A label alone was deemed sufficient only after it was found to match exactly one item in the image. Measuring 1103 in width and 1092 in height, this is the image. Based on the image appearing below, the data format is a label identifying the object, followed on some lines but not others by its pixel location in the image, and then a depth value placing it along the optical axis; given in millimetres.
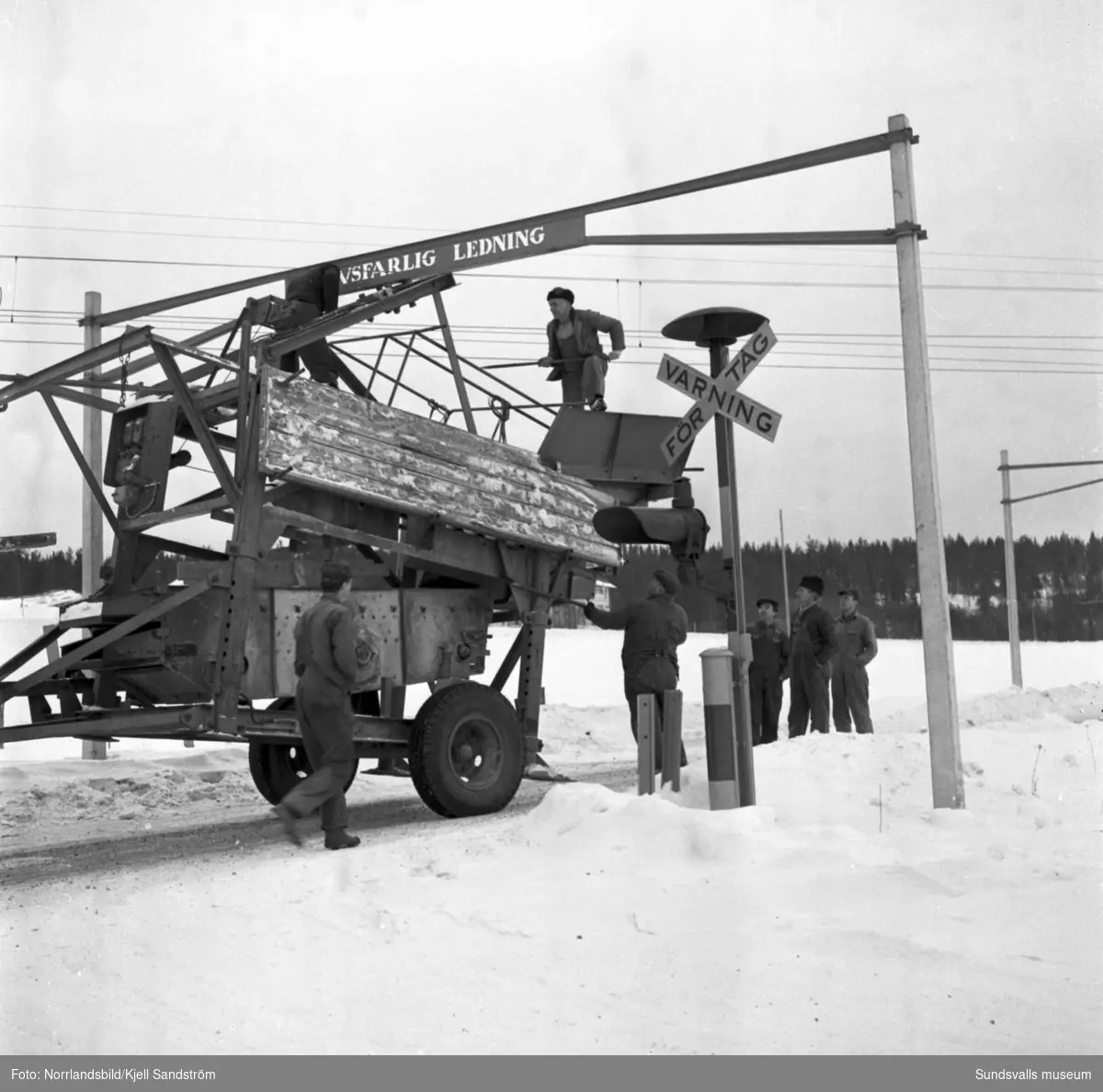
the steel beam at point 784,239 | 8500
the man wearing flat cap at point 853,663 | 14398
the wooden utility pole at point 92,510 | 14484
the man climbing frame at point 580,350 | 10969
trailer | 8867
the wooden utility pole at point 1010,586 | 25719
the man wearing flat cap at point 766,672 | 13812
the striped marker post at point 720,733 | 7535
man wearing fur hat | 13477
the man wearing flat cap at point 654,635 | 11203
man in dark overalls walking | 8195
